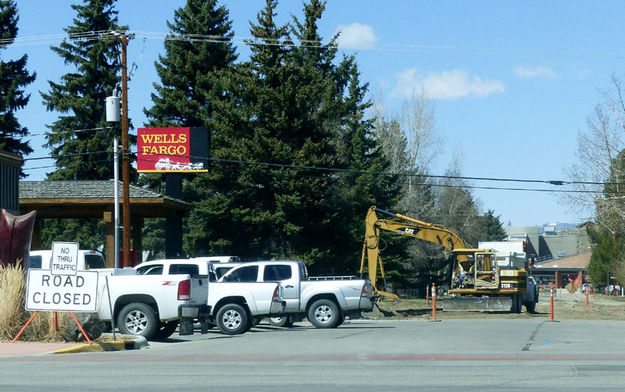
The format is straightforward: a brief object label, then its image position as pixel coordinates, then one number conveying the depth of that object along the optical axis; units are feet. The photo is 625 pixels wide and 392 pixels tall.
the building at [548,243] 517.96
